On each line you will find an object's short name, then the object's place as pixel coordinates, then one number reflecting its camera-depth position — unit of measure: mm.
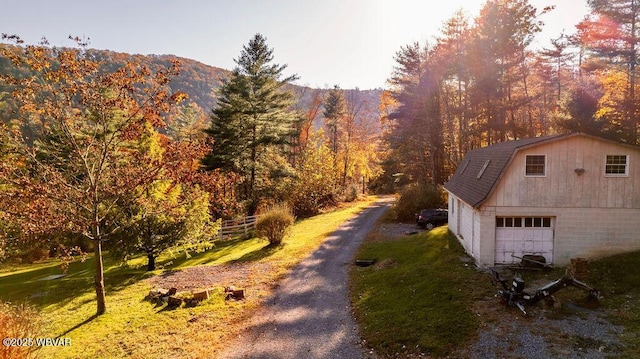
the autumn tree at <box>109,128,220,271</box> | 12672
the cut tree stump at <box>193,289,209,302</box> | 13538
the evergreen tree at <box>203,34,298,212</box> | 27922
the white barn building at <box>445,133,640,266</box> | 14391
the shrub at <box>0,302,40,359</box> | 6652
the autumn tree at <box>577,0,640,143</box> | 20812
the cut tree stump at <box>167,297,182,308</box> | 13164
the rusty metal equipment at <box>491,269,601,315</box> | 10938
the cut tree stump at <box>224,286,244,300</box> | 13992
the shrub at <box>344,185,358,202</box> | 42344
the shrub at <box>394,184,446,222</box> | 28828
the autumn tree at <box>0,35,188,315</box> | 10328
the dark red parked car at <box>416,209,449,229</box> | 25469
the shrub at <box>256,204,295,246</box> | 21578
